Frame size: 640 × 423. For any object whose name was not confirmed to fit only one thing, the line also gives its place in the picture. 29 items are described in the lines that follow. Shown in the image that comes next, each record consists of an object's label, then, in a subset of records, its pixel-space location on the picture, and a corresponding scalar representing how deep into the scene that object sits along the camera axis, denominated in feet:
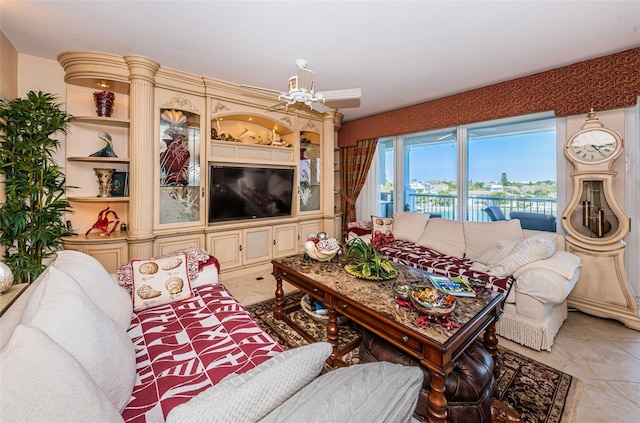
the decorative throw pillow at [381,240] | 12.37
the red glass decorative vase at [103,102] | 9.54
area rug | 5.17
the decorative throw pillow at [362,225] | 13.90
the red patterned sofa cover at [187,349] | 3.54
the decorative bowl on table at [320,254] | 7.81
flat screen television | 11.84
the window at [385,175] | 15.89
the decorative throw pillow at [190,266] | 6.11
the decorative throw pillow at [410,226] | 12.35
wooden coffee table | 4.23
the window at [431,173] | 13.20
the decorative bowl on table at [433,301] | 4.73
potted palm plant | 7.40
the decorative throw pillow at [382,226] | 12.95
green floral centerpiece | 6.68
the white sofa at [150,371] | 2.12
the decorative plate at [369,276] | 6.59
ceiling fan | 7.02
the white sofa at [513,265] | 6.98
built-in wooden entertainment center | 9.50
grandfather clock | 8.19
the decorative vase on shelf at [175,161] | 10.57
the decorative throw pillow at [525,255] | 7.61
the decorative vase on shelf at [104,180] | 9.72
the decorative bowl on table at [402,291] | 5.46
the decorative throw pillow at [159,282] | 5.94
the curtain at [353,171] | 16.28
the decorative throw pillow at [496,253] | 8.57
